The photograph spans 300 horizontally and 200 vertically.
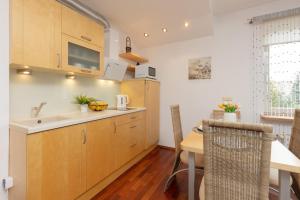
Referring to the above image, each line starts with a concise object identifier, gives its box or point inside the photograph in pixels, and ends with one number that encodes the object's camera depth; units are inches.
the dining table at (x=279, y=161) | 38.2
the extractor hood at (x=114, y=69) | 100.1
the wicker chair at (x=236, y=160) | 33.5
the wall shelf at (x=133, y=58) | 118.9
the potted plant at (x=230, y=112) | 67.4
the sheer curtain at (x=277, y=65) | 92.9
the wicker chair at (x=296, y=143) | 52.0
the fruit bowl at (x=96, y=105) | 90.6
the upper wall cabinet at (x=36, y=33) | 52.7
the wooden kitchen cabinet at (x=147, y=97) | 120.0
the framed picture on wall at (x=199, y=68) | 120.3
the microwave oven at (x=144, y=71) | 123.0
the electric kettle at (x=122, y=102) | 114.6
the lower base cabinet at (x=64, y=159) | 49.5
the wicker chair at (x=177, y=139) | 73.6
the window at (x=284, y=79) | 92.6
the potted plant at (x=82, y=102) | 88.0
